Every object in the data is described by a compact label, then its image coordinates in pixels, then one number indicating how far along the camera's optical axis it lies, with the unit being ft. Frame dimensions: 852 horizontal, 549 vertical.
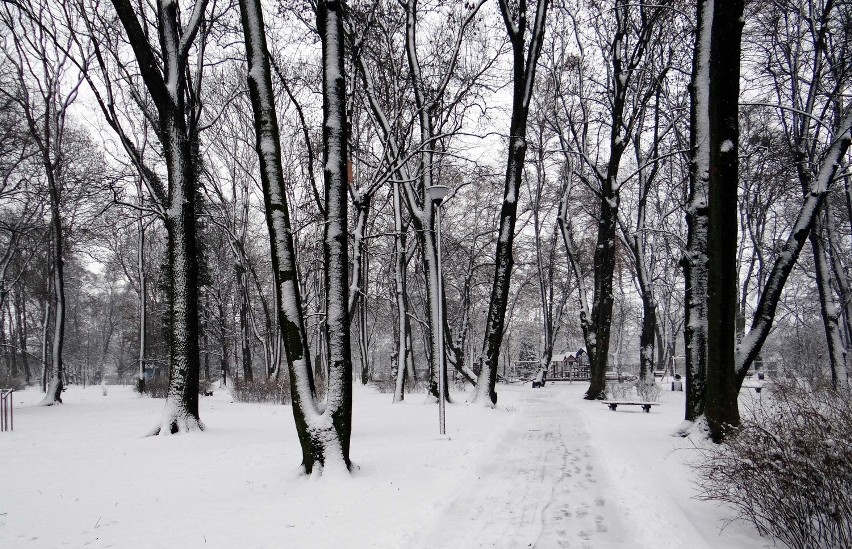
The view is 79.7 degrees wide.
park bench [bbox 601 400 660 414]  45.80
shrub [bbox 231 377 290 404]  56.90
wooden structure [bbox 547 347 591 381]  124.47
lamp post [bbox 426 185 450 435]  30.96
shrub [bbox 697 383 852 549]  10.84
